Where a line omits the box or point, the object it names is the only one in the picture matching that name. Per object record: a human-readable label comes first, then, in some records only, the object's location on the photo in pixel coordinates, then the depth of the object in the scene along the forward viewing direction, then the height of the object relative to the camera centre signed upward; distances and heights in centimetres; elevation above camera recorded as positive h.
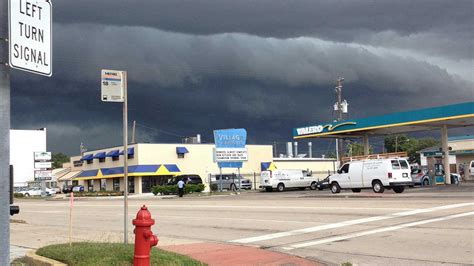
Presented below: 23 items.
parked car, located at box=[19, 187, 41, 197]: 7688 -250
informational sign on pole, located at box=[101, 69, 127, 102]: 918 +159
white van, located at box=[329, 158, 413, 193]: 3047 -44
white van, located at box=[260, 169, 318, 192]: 4656 -92
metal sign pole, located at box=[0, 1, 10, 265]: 400 +25
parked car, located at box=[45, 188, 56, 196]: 7070 -239
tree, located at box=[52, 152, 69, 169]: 17188 +598
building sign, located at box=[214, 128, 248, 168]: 4931 +221
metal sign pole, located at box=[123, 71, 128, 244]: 916 +61
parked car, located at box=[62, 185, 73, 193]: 7980 -225
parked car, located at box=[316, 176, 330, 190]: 4686 -139
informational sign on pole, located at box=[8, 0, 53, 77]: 418 +118
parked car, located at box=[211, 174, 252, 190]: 5708 -130
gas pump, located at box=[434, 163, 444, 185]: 4250 -73
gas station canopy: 3588 +346
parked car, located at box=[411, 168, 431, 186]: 4294 -95
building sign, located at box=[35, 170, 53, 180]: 4982 +11
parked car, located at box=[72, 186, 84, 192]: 7660 -217
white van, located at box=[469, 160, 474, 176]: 5706 -30
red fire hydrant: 640 -83
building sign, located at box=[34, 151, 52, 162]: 5031 +188
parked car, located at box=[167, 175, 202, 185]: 5109 -78
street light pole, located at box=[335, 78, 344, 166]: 6006 +760
